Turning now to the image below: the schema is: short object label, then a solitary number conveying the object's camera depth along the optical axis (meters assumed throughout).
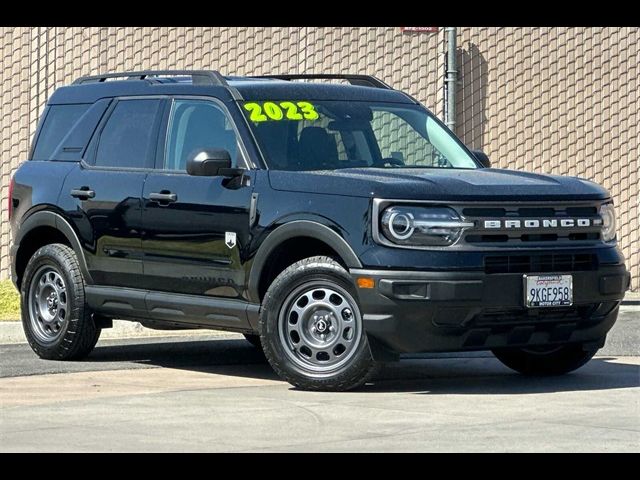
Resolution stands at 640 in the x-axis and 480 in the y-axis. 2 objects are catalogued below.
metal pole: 15.53
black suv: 8.84
